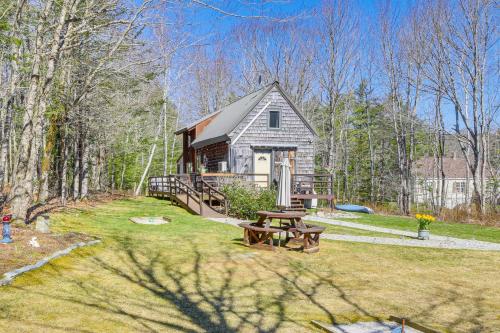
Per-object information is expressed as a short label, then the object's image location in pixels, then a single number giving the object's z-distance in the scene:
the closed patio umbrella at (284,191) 11.37
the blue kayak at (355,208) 26.36
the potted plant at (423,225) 13.40
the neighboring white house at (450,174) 47.06
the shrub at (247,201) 17.91
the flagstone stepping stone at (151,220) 15.13
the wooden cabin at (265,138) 24.28
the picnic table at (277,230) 10.72
